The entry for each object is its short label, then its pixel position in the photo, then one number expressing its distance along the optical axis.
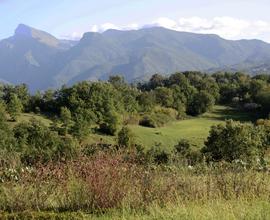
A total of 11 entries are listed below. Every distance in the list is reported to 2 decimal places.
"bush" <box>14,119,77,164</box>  67.00
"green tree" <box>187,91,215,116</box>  112.69
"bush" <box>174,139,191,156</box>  62.26
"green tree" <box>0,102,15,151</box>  62.92
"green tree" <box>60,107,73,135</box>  83.12
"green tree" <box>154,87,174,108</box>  112.69
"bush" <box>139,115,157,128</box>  98.31
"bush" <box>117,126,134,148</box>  75.62
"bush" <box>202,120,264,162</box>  47.20
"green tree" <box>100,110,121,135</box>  88.81
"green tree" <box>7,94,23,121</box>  85.12
